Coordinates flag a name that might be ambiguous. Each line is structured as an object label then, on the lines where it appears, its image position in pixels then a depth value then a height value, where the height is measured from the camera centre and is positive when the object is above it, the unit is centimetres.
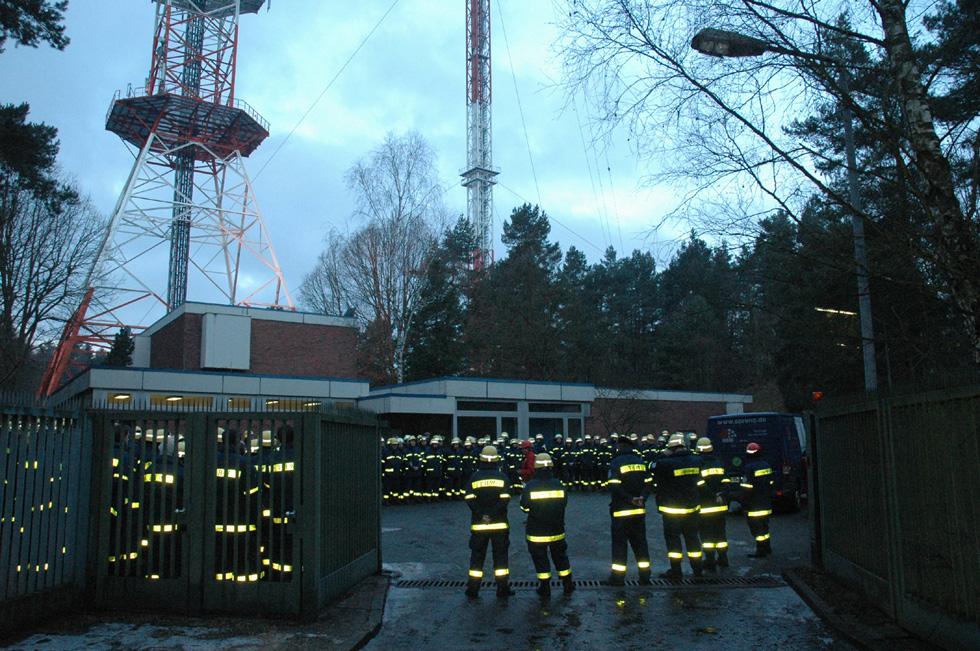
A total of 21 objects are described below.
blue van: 1641 -66
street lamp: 671 +337
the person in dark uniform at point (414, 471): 2045 -137
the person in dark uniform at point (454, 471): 2131 -145
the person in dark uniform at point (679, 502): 965 -110
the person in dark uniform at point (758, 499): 1082 -120
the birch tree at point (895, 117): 624 +269
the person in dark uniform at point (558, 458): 2477 -130
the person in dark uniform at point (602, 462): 2441 -142
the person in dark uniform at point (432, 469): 2075 -134
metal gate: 707 -90
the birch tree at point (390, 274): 3434 +678
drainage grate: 927 -208
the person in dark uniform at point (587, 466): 2462 -157
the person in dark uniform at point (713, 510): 1007 -126
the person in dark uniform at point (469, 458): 2138 -109
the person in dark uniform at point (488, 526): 871 -125
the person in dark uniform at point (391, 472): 2019 -137
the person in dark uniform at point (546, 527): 879 -127
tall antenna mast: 5550 +2111
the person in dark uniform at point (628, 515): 928 -121
